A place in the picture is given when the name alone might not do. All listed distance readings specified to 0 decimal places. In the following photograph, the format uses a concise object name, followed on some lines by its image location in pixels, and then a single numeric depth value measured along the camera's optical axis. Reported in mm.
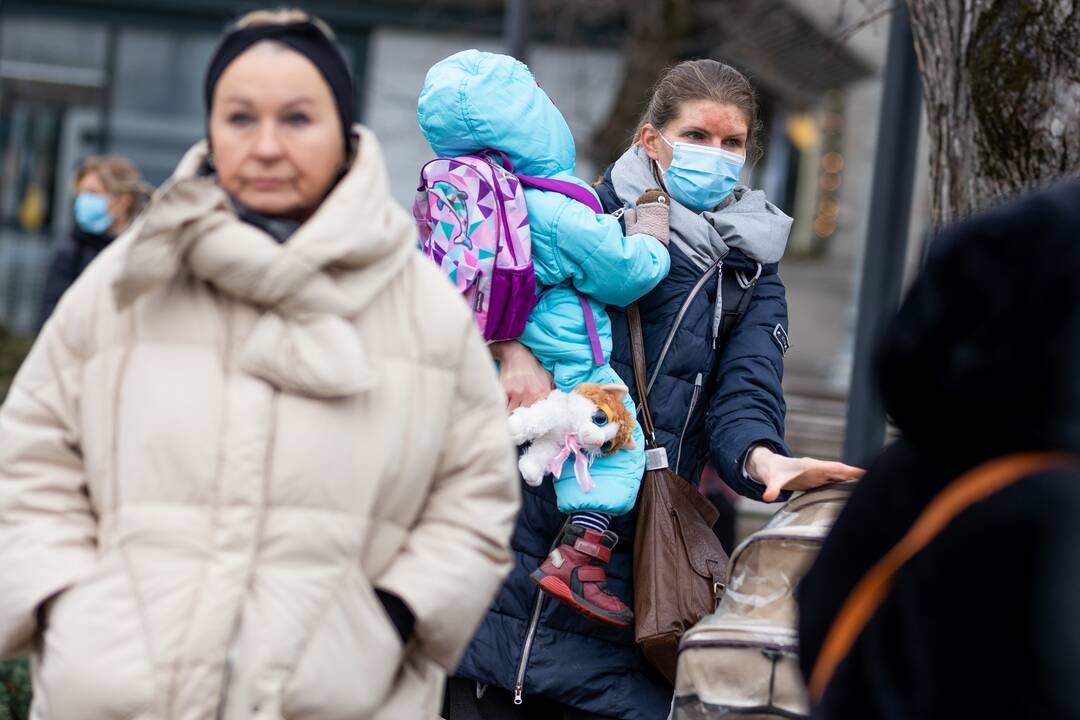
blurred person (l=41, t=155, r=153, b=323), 17922
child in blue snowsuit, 7285
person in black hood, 3432
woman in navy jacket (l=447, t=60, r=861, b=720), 7348
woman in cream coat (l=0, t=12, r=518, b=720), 5133
